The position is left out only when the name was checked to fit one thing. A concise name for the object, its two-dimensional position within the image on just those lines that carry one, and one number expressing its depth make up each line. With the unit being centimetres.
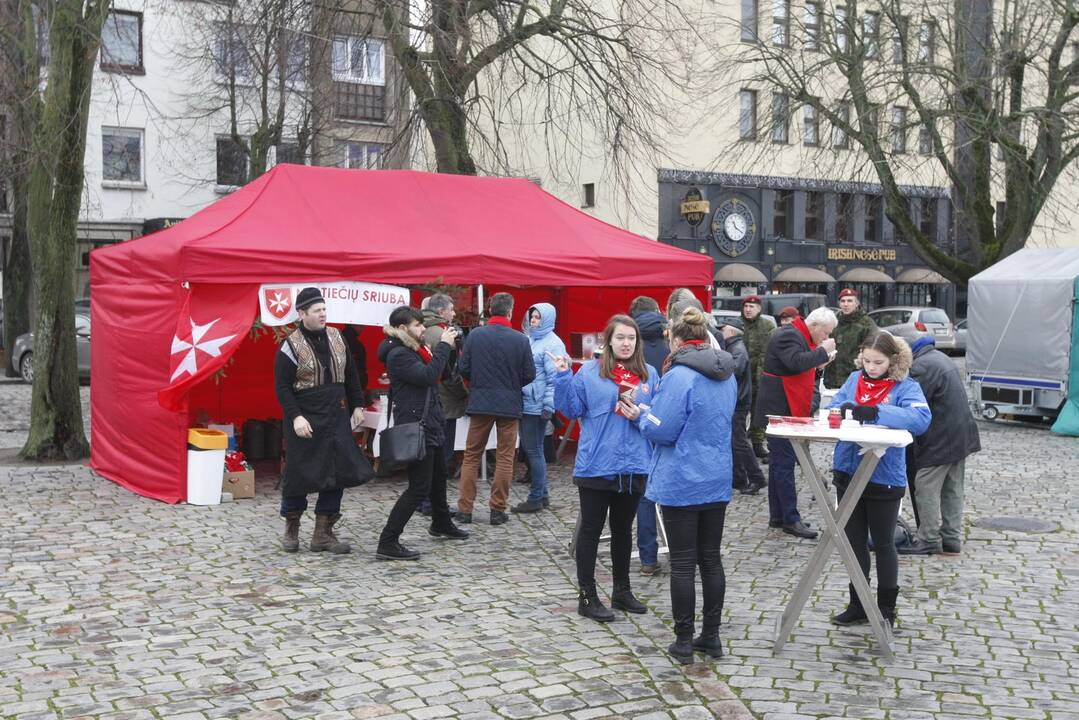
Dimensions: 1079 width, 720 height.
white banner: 1030
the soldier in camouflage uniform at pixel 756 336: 1221
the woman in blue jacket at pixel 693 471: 562
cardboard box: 1042
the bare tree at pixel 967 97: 2122
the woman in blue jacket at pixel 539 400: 957
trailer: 1561
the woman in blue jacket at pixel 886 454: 599
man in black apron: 772
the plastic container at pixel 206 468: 1004
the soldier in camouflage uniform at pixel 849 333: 988
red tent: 1016
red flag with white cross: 1001
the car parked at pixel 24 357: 2347
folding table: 545
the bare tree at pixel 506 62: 1522
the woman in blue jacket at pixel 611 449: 638
